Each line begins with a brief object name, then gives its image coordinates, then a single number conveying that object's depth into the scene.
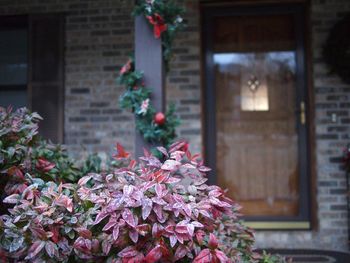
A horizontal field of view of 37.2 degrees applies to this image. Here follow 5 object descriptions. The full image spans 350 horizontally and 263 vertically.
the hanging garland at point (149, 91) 3.44
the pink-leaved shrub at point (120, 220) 2.00
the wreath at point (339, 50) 4.82
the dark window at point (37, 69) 5.24
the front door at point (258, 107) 5.14
